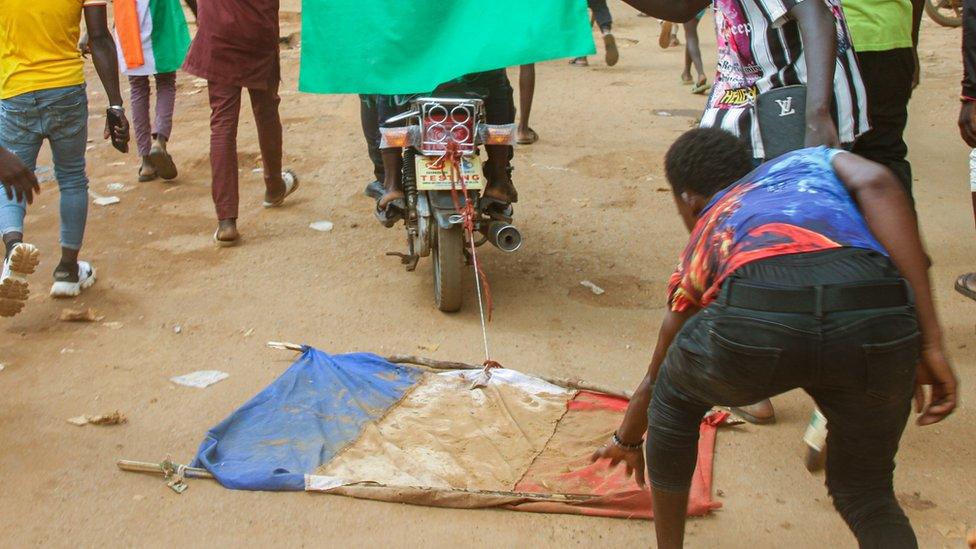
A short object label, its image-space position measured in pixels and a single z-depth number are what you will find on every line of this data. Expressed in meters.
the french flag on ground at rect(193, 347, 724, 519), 3.39
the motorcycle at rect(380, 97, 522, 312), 4.89
